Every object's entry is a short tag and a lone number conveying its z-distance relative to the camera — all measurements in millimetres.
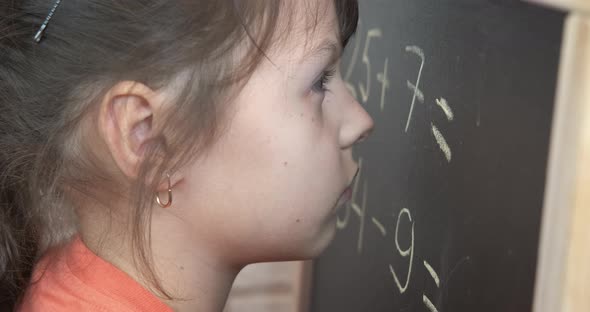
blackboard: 838
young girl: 895
